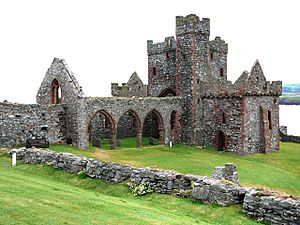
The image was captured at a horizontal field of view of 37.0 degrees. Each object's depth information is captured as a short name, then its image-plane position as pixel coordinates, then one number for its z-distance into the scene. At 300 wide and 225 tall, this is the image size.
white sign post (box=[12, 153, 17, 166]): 25.80
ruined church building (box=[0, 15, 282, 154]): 40.38
